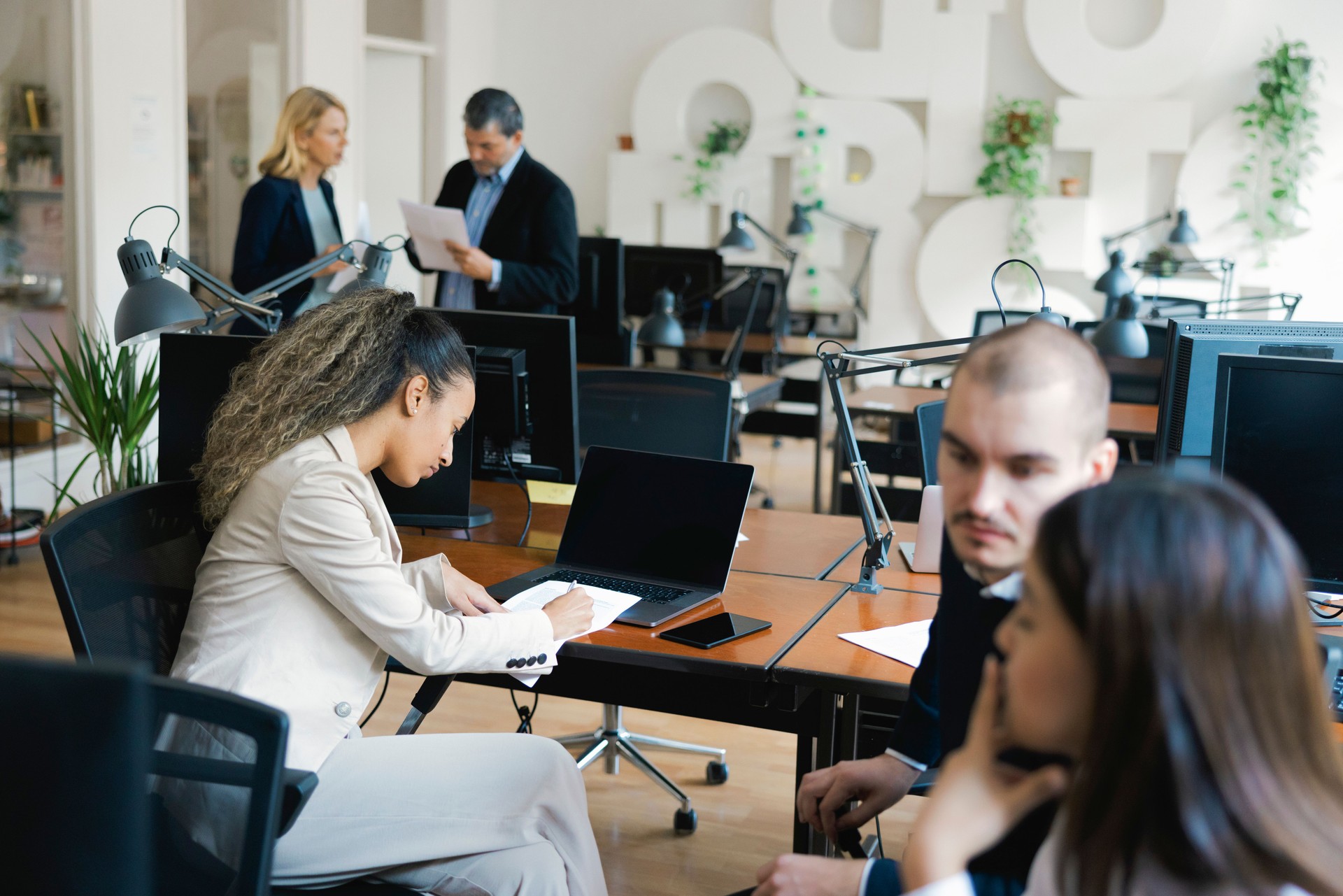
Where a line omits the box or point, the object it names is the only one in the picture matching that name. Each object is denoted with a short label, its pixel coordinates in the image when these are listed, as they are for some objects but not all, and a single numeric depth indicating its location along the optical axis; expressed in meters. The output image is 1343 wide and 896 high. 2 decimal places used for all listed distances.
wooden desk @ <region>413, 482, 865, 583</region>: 2.44
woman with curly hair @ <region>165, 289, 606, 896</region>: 1.58
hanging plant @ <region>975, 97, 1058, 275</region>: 7.17
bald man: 1.25
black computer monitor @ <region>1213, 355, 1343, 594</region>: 1.89
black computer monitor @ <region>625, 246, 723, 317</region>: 5.35
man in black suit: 3.73
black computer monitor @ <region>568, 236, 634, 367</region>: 4.46
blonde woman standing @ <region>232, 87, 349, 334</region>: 3.97
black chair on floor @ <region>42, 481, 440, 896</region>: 1.53
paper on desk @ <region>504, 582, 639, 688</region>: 2.00
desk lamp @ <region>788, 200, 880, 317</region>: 7.63
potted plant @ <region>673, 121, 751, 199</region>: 7.79
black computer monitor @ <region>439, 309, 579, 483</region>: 2.51
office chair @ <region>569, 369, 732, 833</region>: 3.03
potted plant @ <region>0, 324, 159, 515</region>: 3.40
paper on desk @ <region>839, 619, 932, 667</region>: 1.87
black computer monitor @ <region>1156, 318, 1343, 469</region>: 2.14
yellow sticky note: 2.83
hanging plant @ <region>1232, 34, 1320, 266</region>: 6.69
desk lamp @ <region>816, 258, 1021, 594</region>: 2.11
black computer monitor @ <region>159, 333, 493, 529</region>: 2.37
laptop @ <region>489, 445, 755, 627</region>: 2.13
